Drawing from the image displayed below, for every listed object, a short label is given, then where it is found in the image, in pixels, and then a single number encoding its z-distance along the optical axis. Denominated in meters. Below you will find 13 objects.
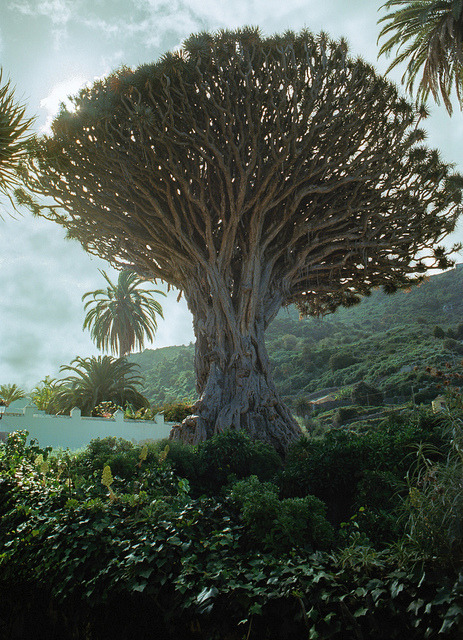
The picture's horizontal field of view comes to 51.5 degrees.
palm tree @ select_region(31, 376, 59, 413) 21.38
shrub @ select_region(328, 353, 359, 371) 45.78
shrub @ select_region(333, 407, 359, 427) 32.55
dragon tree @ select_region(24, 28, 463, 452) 11.70
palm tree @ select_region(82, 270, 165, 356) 32.50
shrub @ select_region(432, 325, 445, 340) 43.24
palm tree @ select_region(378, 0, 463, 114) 10.82
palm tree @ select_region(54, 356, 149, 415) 20.80
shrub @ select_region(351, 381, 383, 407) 35.25
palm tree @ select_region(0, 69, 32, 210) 7.98
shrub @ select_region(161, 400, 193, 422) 18.50
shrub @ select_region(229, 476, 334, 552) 4.12
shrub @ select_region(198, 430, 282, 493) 8.76
